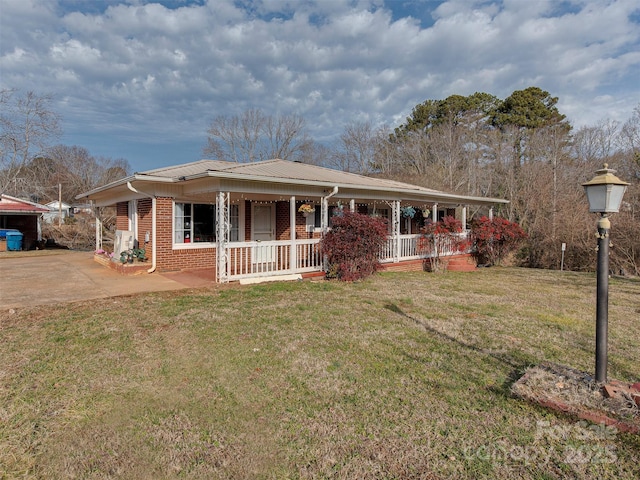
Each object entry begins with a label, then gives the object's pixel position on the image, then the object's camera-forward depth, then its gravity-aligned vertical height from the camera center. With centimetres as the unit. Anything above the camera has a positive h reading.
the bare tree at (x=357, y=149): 3164 +739
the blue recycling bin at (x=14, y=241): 1772 -44
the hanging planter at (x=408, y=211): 1433 +84
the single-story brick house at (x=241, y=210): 865 +67
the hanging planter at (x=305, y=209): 1103 +72
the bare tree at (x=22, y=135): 1764 +479
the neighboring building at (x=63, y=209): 3925 +266
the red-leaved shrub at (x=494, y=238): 1359 -22
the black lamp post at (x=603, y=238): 312 -5
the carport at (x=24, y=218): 1889 +79
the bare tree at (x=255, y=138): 3606 +948
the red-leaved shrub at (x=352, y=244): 902 -30
